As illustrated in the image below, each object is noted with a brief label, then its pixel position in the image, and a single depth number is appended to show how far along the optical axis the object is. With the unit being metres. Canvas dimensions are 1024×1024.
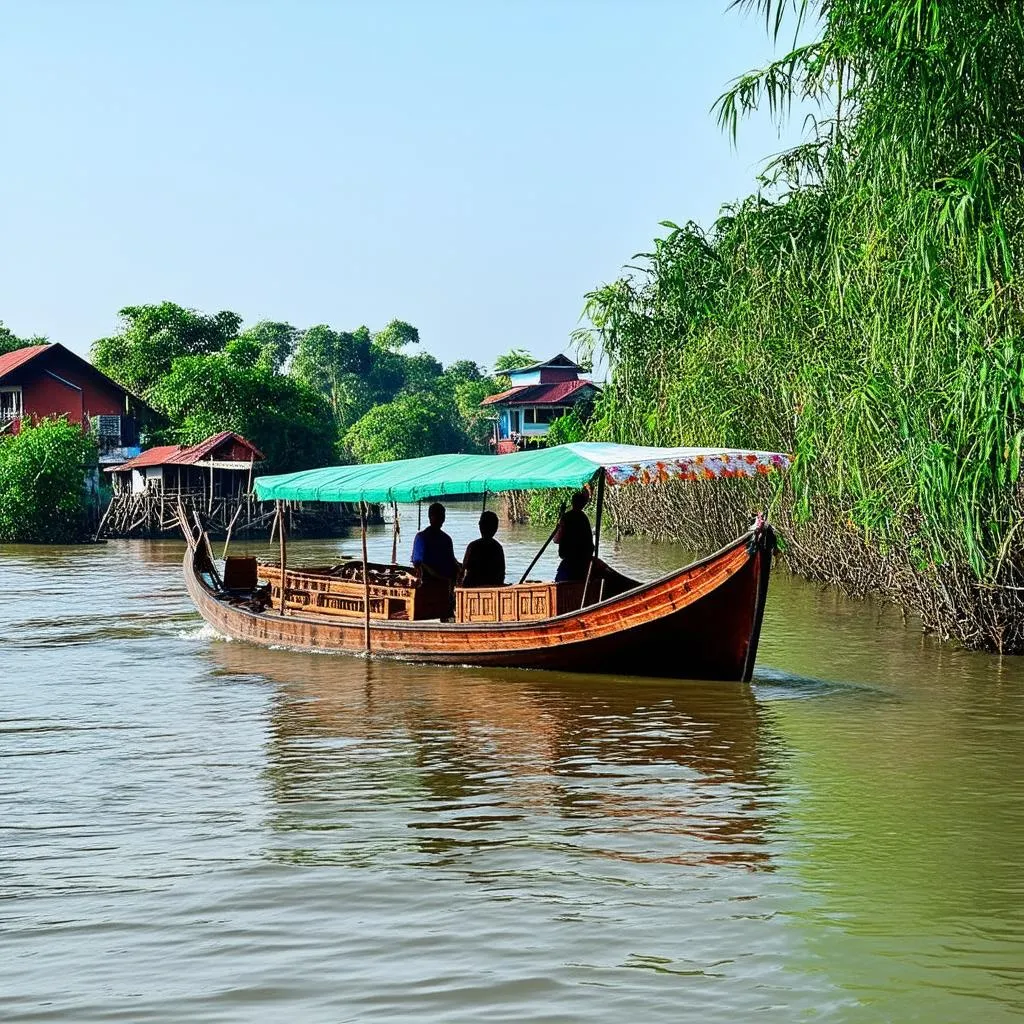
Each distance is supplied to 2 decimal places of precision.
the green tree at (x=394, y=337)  94.31
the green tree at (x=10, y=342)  51.12
